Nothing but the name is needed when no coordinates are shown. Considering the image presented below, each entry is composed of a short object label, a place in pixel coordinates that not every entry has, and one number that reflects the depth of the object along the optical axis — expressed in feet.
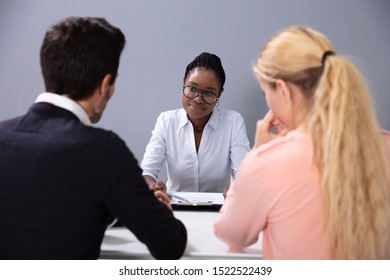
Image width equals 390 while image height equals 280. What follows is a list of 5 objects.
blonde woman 3.03
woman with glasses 7.27
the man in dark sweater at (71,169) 3.05
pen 5.66
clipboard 5.27
